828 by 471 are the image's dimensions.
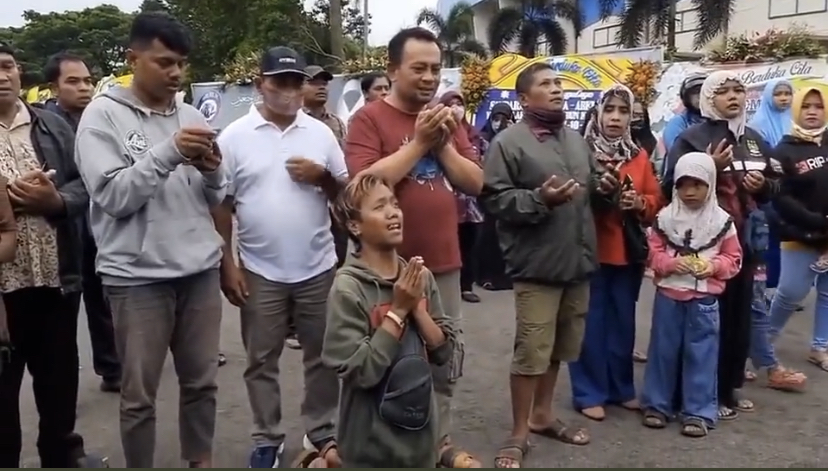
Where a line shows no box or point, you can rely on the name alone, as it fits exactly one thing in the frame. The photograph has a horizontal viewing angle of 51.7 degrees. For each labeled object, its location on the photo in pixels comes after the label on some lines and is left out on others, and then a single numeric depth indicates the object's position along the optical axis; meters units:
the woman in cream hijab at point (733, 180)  4.58
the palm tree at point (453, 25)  39.69
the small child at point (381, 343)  2.71
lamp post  35.31
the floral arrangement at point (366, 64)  12.27
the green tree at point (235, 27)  30.19
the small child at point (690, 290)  4.37
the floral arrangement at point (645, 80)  9.30
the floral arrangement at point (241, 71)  14.13
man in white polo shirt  3.70
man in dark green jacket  3.93
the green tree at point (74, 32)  51.94
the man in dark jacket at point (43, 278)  3.36
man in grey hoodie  3.07
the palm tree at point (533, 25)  38.44
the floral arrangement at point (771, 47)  8.83
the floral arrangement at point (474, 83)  9.70
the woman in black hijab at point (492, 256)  8.10
